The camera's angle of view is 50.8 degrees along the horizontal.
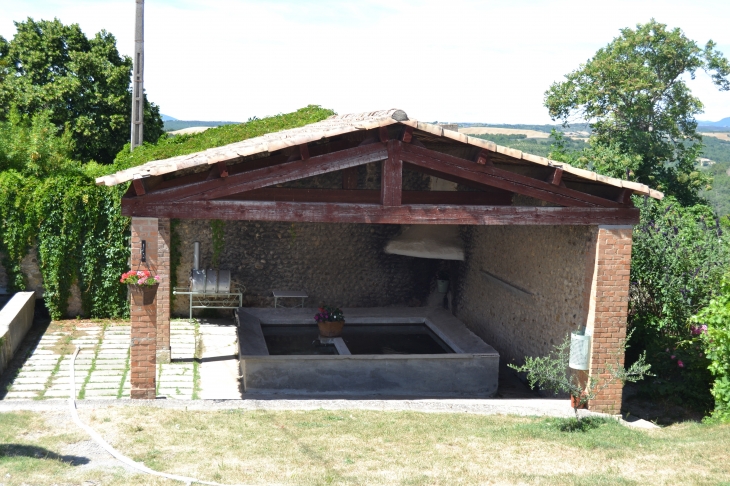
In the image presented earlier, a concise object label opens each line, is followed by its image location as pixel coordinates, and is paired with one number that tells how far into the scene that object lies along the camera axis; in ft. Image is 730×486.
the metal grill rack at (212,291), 49.26
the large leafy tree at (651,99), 63.05
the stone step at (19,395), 33.85
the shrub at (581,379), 31.89
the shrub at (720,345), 32.65
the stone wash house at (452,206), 30.48
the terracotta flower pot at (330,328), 43.68
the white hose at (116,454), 21.70
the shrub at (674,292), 38.17
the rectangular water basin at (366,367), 36.63
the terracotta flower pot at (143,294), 30.32
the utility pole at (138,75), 59.47
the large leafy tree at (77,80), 81.56
